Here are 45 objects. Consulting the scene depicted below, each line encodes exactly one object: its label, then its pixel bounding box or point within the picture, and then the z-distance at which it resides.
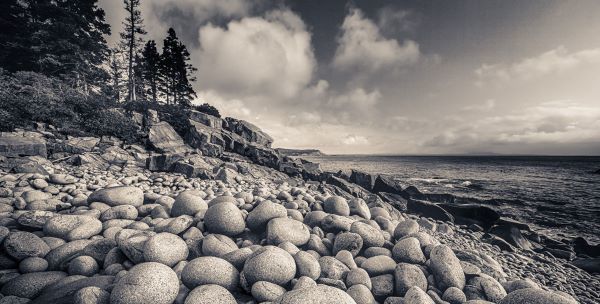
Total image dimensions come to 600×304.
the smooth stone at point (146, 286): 2.86
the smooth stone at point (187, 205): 5.79
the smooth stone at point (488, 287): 4.11
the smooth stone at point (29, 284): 3.21
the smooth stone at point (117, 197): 6.19
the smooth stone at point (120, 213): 5.51
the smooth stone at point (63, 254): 3.87
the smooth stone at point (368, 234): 5.25
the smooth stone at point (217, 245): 4.25
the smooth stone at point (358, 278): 3.90
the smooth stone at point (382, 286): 3.98
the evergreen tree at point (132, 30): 28.09
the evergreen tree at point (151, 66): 35.44
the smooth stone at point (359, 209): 7.00
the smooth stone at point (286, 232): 4.84
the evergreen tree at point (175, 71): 35.25
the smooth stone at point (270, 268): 3.52
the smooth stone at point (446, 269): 4.24
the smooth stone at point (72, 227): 4.57
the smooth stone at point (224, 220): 5.06
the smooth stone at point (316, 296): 2.75
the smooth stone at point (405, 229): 5.77
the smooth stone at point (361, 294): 3.54
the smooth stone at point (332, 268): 4.06
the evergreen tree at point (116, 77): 35.34
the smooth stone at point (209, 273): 3.39
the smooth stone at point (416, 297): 3.34
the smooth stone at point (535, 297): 3.30
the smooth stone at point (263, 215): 5.39
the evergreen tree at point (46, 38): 22.69
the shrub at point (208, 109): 29.83
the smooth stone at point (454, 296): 3.86
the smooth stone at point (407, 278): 3.99
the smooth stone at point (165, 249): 3.76
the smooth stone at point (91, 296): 2.80
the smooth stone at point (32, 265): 3.71
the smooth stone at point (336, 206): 6.80
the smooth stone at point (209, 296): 2.95
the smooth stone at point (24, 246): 3.87
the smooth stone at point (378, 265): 4.40
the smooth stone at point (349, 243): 4.95
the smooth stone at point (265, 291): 3.26
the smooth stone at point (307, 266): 3.87
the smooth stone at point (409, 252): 4.77
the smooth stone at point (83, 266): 3.68
